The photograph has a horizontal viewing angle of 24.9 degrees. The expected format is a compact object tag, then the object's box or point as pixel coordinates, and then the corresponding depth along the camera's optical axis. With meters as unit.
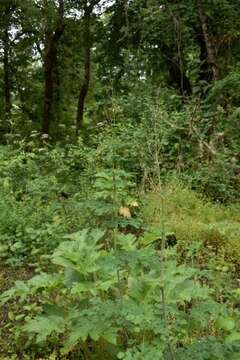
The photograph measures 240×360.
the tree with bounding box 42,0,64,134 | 18.50
